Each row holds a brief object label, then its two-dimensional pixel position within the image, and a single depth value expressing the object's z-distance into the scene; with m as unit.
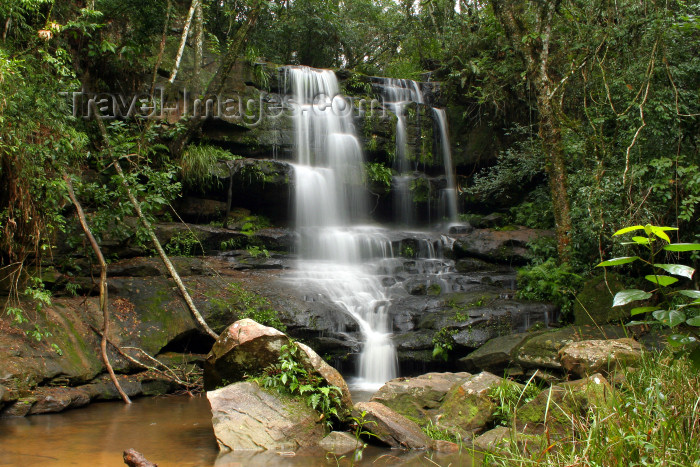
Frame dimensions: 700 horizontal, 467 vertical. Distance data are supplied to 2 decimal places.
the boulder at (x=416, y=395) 5.55
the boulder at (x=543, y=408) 4.04
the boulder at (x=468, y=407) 4.95
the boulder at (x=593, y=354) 5.09
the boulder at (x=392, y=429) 4.62
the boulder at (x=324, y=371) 5.10
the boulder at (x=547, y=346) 6.47
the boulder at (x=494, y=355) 7.48
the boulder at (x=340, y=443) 4.58
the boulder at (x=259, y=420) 4.59
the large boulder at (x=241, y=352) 5.37
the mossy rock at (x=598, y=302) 7.96
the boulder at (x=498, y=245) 11.94
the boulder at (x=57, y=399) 5.61
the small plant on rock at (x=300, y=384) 4.96
